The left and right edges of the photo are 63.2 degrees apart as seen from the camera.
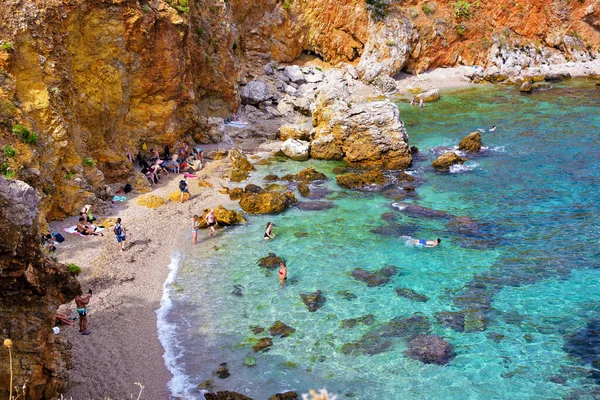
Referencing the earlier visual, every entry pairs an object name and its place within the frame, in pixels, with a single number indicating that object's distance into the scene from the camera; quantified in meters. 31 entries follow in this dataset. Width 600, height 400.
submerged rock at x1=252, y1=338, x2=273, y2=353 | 16.08
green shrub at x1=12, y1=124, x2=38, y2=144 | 20.60
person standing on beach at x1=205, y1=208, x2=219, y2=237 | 23.80
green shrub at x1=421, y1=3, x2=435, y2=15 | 59.81
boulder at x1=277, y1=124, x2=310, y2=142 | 37.22
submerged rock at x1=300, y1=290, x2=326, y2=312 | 18.15
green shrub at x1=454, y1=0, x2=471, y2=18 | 60.69
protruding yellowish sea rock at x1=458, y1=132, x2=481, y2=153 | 35.56
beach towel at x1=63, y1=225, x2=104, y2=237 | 22.00
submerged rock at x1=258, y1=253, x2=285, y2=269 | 21.03
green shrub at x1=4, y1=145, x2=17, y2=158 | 18.90
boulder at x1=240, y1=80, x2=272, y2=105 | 43.88
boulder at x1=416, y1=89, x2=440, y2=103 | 50.62
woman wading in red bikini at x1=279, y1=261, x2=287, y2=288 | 19.80
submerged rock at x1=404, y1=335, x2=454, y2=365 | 15.30
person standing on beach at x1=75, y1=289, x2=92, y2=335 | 15.83
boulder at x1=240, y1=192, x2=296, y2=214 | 26.16
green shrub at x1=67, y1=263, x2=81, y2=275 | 19.04
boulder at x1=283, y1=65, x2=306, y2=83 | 50.72
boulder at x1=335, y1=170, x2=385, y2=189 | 29.39
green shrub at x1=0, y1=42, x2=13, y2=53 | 21.16
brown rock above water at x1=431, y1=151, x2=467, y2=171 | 32.09
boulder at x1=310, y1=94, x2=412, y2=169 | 32.69
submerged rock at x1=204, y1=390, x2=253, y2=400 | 13.43
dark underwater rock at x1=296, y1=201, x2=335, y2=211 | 26.69
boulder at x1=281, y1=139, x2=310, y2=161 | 34.38
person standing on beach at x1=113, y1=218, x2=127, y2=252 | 21.30
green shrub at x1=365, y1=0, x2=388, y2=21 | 56.75
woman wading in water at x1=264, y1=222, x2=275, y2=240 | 23.28
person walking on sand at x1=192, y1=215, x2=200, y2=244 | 22.88
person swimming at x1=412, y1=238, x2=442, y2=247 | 22.14
